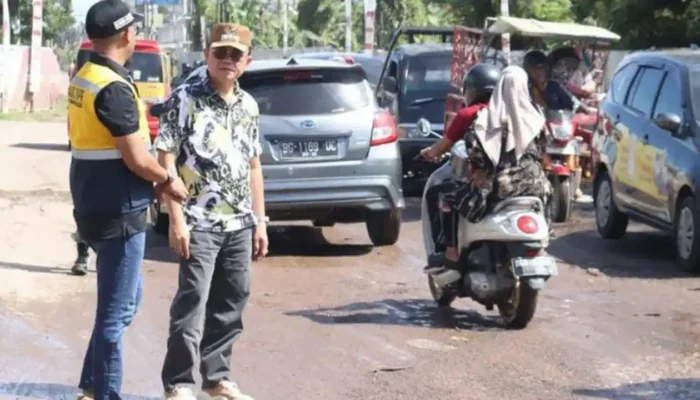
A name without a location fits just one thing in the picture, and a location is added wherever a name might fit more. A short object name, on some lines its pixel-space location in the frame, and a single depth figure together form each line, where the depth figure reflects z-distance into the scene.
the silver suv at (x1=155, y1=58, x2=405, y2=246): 11.68
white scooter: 8.48
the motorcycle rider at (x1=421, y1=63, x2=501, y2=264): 8.80
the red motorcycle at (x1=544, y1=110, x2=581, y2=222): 14.30
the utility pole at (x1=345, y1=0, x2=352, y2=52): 42.38
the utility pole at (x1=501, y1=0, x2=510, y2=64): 17.31
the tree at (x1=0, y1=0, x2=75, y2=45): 56.19
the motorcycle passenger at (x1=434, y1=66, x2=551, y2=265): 8.53
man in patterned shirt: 6.35
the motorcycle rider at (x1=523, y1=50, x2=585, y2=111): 14.31
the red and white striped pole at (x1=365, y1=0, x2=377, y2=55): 32.74
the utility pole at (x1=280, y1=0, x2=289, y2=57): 71.06
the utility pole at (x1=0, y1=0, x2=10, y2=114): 38.78
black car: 16.72
